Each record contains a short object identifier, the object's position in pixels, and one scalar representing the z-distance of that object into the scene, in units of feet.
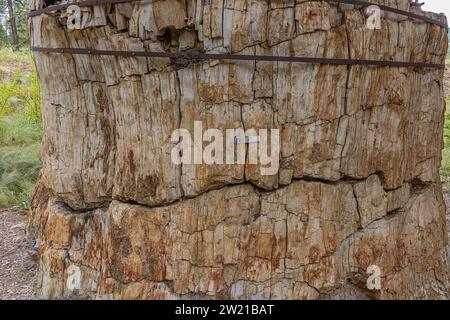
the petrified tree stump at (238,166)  6.90
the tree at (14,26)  43.51
